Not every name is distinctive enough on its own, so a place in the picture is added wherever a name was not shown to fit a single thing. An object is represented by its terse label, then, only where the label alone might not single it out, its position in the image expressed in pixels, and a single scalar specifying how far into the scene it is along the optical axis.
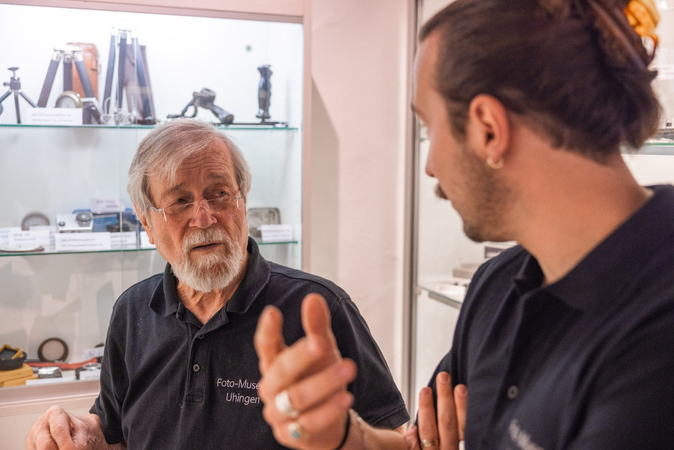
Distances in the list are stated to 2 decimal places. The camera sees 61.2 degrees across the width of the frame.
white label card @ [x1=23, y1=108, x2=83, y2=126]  2.32
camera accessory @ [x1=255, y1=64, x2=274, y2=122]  2.55
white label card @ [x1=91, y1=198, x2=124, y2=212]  2.46
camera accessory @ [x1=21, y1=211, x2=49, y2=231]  2.40
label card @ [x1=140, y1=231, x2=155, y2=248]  2.42
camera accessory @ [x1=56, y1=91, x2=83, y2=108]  2.36
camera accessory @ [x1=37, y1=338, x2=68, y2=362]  2.45
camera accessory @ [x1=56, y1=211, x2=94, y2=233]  2.40
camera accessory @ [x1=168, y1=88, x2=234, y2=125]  2.53
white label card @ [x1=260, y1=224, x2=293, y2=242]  2.54
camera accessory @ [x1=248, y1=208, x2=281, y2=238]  2.57
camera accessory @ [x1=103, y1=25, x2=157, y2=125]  2.38
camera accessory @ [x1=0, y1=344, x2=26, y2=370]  2.28
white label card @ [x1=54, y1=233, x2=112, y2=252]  2.38
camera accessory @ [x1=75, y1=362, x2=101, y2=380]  2.33
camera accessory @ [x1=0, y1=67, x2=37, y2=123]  2.32
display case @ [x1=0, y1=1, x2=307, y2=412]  2.34
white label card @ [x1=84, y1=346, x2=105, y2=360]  2.49
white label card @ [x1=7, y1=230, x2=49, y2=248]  2.34
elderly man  1.45
